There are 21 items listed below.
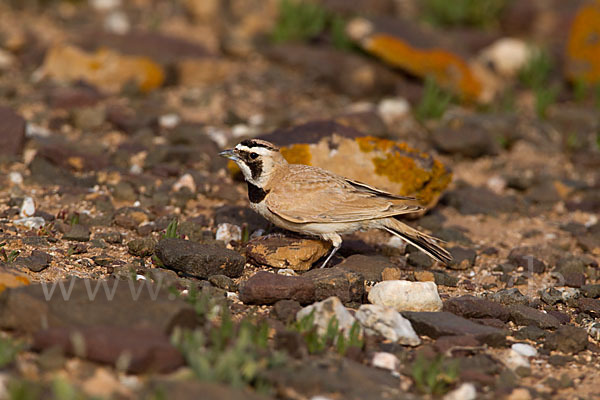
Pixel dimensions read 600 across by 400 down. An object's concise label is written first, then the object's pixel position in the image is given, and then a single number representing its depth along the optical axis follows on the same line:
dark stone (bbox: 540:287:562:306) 12.23
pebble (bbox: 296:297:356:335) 9.71
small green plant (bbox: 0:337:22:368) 7.85
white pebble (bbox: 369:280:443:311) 11.00
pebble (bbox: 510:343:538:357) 10.23
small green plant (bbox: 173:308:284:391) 7.85
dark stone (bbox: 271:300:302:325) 10.36
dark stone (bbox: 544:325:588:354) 10.45
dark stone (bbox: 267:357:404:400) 8.34
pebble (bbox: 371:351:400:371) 9.36
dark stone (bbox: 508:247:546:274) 13.61
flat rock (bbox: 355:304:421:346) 10.05
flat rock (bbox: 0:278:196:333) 8.68
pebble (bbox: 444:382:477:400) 8.65
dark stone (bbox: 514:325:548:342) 10.77
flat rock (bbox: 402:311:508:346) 10.21
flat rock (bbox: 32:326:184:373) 8.05
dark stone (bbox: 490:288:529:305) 12.12
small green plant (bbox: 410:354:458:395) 8.72
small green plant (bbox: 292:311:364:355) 9.26
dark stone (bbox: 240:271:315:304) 10.82
